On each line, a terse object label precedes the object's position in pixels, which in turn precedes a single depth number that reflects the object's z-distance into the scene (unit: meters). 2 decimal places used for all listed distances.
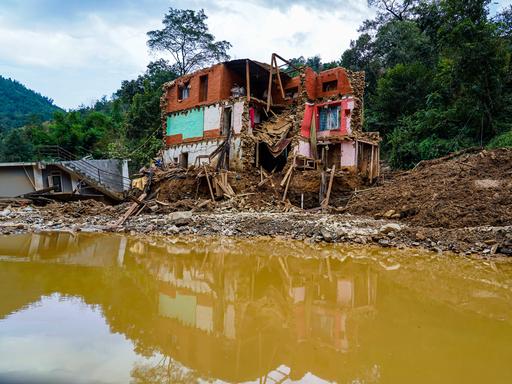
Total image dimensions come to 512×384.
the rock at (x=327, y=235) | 11.01
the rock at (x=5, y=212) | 16.86
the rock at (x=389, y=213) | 13.25
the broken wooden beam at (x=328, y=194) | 16.81
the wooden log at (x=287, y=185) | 17.80
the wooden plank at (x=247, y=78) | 21.42
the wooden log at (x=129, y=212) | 14.71
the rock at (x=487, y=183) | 12.68
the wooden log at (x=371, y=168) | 19.05
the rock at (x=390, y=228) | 10.99
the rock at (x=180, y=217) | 13.77
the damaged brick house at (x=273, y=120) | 20.33
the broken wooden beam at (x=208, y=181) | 17.83
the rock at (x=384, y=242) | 10.28
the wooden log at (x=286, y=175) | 18.18
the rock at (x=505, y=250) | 8.88
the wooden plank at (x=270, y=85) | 21.65
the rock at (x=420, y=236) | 10.25
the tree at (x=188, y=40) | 37.69
